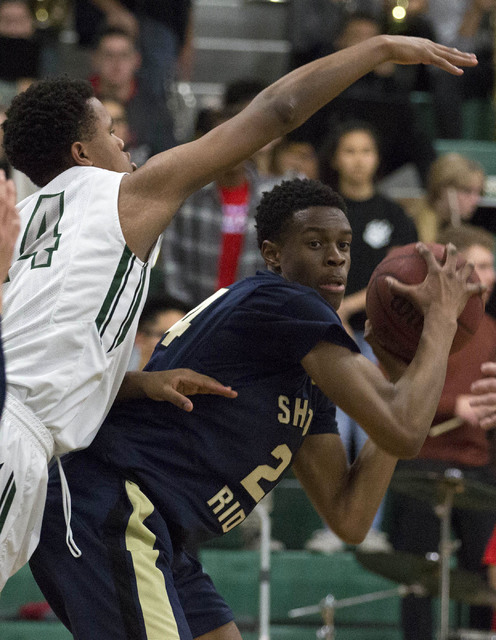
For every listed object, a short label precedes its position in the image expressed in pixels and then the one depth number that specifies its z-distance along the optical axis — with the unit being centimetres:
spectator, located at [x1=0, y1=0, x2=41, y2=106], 1525
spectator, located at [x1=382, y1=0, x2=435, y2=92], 1565
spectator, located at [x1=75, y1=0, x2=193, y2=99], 1458
